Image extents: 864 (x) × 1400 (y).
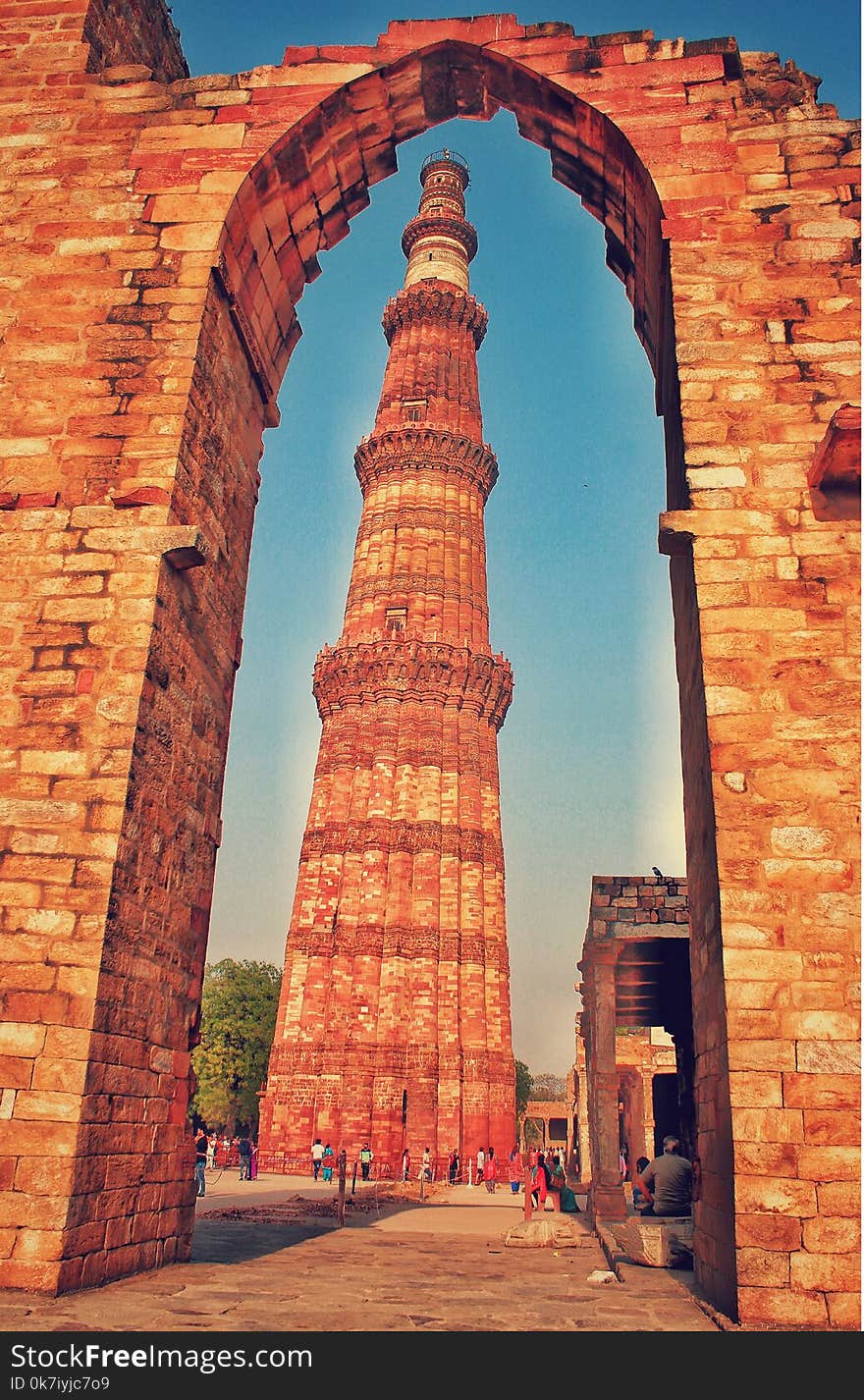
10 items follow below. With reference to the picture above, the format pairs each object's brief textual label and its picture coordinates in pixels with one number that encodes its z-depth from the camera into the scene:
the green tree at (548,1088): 70.28
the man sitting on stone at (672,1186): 7.64
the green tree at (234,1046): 32.84
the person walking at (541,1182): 12.23
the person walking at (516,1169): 21.08
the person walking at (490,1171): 19.33
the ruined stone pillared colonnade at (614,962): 10.02
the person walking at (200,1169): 14.17
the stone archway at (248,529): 3.95
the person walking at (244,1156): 20.26
